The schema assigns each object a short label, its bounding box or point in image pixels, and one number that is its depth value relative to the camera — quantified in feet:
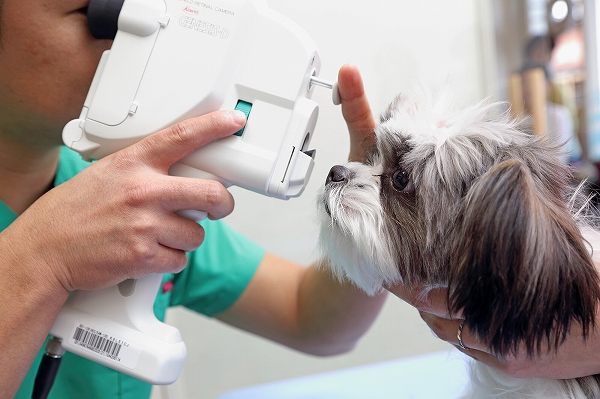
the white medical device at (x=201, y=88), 2.29
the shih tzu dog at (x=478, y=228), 1.98
